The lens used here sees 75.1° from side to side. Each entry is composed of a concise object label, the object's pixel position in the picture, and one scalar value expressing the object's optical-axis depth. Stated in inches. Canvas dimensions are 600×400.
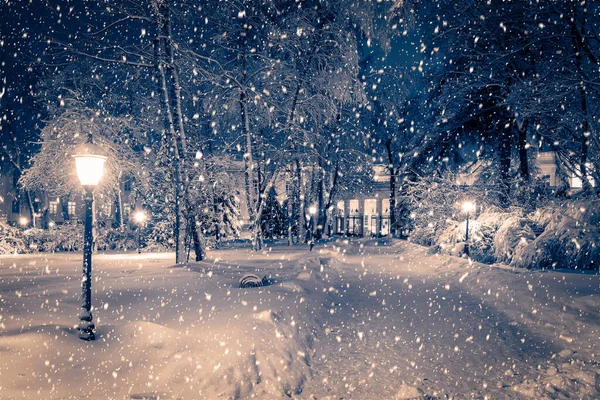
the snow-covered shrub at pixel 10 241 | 780.0
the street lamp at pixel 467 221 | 665.0
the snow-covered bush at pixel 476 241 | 681.6
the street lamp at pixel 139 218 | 836.6
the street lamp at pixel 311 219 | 1018.0
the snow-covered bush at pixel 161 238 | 886.4
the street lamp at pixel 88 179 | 226.5
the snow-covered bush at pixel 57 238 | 891.4
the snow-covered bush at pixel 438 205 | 779.4
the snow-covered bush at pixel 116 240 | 964.0
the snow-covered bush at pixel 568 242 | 477.4
